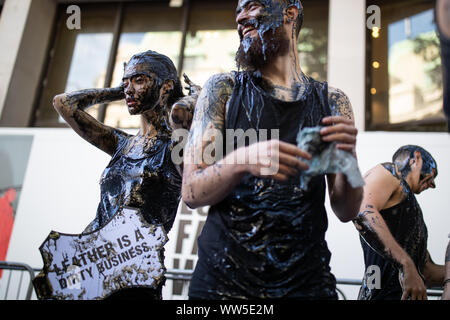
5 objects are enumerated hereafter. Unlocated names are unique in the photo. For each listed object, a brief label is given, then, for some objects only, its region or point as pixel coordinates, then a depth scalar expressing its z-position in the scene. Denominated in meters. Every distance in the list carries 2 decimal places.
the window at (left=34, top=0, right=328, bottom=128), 8.07
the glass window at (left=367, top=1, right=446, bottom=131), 7.05
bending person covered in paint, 2.71
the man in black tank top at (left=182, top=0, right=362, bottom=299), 1.50
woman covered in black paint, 2.43
